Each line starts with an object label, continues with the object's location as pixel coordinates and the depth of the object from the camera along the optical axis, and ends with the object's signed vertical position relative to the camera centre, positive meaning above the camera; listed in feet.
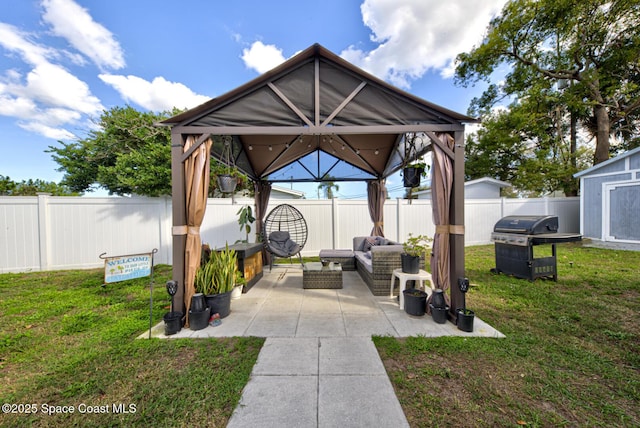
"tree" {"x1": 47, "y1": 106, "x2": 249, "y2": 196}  19.86 +6.07
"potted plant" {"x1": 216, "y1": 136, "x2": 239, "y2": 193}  11.57 +1.68
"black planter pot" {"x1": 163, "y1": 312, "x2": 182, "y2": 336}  8.08 -4.00
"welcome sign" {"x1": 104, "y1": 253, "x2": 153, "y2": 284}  8.68 -2.16
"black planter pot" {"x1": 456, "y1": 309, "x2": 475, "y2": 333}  8.11 -4.01
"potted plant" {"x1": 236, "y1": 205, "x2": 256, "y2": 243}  17.33 -0.41
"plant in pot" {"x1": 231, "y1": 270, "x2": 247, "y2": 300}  11.65 -3.90
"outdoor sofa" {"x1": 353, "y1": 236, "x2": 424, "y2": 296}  11.70 -2.92
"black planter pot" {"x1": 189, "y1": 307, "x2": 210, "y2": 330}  8.46 -4.05
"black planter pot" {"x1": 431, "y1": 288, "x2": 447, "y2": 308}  8.93 -3.57
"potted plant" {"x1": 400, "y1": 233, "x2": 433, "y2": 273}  10.06 -2.07
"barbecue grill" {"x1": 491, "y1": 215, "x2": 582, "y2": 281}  13.47 -2.03
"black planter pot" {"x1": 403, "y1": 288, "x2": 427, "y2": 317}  9.45 -3.93
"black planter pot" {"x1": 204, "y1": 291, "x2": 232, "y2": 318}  9.21 -3.75
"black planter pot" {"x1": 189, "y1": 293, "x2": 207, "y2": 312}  8.59 -3.46
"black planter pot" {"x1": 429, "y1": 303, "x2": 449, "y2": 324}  8.80 -4.07
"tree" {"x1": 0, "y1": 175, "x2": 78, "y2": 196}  30.66 +4.33
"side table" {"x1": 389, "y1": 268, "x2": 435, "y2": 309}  9.96 -3.00
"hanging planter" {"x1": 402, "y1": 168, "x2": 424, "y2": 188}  13.10 +1.99
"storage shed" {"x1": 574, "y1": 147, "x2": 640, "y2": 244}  22.09 +0.82
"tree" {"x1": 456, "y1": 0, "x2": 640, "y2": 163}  27.55 +21.33
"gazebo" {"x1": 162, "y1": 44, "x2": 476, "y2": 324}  8.80 +3.51
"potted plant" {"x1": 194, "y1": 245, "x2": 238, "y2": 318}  9.13 -2.93
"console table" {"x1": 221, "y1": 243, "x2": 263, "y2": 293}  12.55 -3.01
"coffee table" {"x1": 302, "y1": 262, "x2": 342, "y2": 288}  13.14 -3.91
